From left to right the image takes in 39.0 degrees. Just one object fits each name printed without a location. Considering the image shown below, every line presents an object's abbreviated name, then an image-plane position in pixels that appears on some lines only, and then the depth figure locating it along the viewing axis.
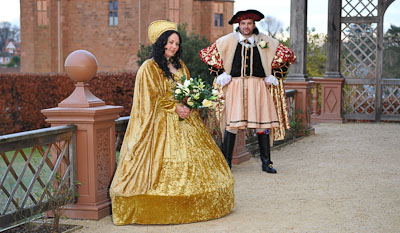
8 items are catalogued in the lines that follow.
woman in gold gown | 4.36
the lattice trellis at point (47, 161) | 3.99
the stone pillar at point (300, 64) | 10.13
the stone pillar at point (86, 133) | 4.59
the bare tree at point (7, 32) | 68.00
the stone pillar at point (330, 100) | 12.52
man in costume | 6.29
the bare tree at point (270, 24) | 42.88
